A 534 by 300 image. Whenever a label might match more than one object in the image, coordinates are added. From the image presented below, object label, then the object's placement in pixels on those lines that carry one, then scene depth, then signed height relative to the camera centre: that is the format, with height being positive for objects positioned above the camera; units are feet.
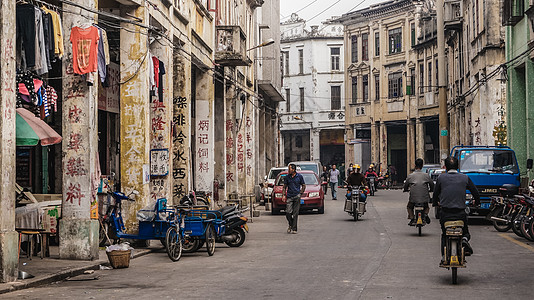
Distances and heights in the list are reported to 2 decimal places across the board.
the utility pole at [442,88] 154.97 +14.26
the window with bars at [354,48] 213.25 +30.78
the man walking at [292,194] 66.64 -3.06
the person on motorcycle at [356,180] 78.18 -2.17
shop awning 43.01 +1.77
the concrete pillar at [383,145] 197.88 +3.47
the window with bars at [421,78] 185.92 +19.44
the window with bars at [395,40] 196.54 +30.27
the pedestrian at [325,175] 157.42 -3.28
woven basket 43.78 -5.53
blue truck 70.74 -0.99
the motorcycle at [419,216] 60.64 -4.57
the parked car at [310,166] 112.46 -1.02
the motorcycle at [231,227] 54.34 -4.80
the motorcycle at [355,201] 77.92 -4.36
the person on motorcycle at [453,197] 37.09 -1.90
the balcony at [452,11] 150.61 +29.15
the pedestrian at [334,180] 127.24 -3.50
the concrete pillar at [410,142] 189.98 +3.87
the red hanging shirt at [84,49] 46.68 +6.79
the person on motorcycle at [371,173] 141.18 -2.66
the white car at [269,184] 105.40 -3.37
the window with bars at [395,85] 197.67 +19.06
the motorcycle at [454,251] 35.63 -4.34
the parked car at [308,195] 90.22 -4.22
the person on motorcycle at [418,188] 61.36 -2.40
